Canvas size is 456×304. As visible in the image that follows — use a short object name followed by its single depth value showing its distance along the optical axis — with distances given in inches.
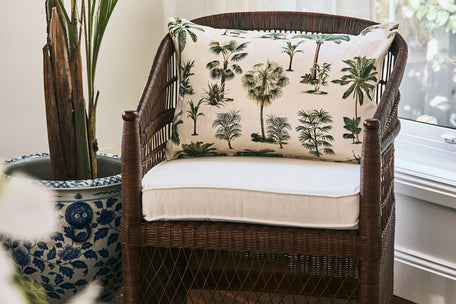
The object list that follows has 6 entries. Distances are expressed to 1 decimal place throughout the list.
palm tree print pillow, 90.4
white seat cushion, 80.3
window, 101.5
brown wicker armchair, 81.0
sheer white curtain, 102.1
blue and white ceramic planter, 89.2
